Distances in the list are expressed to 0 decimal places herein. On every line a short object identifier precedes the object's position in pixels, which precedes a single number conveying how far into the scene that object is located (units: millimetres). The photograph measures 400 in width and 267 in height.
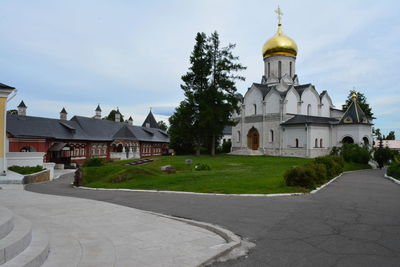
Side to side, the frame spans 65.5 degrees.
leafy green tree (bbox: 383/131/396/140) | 83688
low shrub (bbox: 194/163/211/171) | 22984
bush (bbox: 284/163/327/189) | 13180
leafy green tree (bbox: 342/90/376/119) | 53344
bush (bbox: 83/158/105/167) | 30438
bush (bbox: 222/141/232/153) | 53200
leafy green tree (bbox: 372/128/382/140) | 75250
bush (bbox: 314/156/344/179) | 18594
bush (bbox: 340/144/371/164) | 29578
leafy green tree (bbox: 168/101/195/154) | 40094
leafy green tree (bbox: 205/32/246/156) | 38562
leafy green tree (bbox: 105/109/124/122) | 79362
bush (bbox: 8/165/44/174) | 21784
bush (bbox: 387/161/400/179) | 18359
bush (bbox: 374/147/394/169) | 29406
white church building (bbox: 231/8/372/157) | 37750
